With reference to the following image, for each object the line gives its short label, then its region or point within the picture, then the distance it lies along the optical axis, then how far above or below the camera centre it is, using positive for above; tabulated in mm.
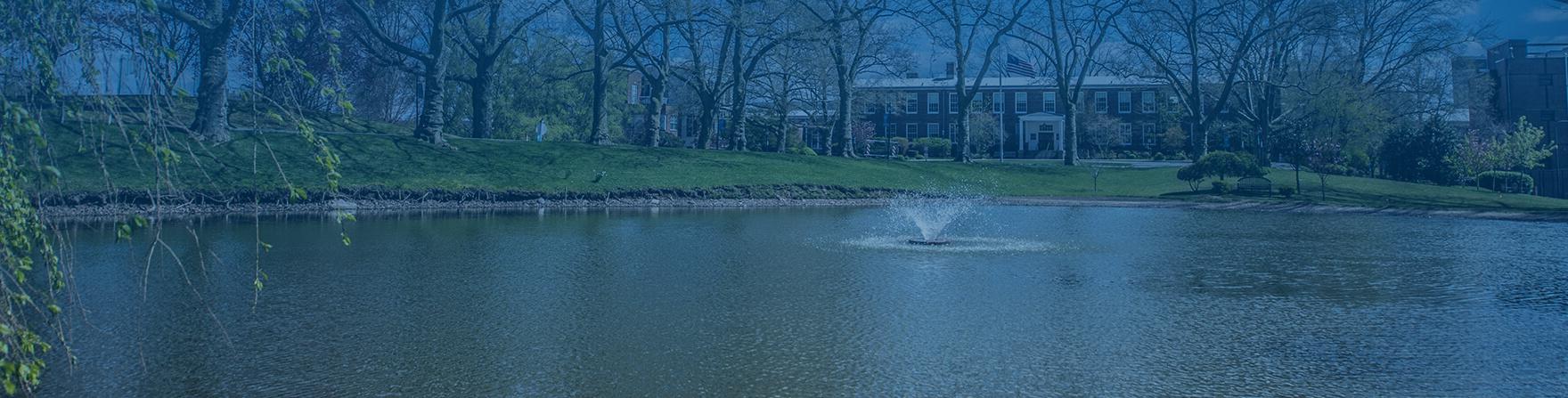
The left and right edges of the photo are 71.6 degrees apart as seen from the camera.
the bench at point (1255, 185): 40438 +473
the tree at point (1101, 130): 77000 +4908
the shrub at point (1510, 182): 44688 +601
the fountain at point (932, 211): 22300 -308
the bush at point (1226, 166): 41656 +1251
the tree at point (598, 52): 44609 +6400
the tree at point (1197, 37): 50312 +7916
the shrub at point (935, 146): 76750 +3821
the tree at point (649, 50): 44156 +6663
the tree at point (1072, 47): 54938 +7850
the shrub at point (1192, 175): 42469 +924
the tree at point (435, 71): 39625 +4927
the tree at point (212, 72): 30266 +3917
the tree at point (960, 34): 54375 +8419
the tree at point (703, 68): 49084 +6313
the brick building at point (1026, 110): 82062 +7120
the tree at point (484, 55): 41688 +5827
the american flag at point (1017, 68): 63625 +7728
